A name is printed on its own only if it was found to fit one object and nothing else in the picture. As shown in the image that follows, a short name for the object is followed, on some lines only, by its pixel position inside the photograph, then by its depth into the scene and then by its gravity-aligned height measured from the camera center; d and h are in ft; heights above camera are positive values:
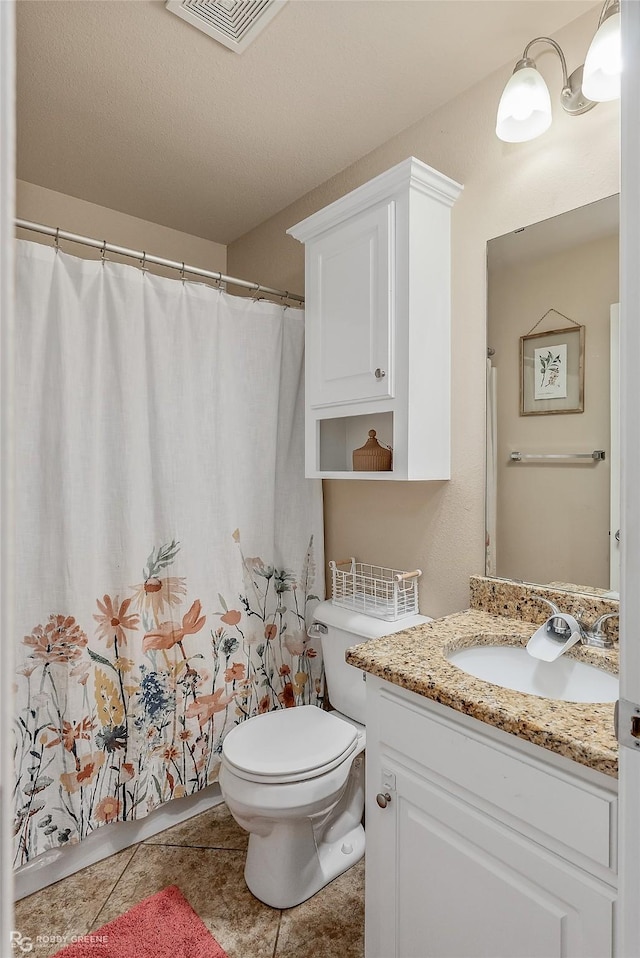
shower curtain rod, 5.19 +2.42
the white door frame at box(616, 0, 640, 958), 1.91 +0.05
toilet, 4.81 -2.85
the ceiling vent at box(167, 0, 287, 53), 4.33 +3.88
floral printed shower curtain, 5.28 -0.67
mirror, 4.39 +0.69
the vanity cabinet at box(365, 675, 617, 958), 2.77 -2.19
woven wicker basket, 5.58 +0.22
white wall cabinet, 5.17 +1.74
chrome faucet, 4.09 -1.19
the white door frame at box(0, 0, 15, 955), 1.11 +0.11
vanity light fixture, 3.88 +3.14
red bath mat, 4.58 -4.11
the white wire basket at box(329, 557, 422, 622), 5.87 -1.34
